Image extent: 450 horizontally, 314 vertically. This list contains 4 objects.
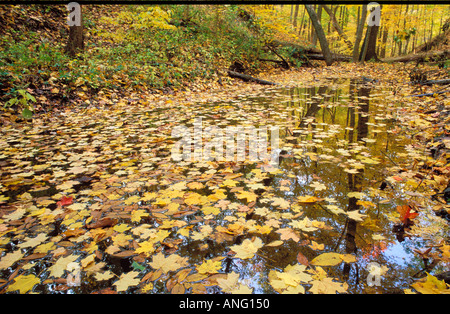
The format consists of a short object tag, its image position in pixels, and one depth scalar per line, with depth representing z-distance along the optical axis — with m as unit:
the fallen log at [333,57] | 15.84
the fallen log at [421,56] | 11.43
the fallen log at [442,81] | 5.48
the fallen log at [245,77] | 9.76
